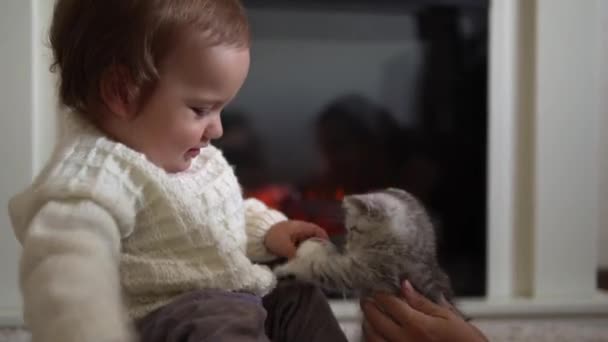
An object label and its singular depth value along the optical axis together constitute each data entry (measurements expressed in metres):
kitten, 1.47
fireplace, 2.31
